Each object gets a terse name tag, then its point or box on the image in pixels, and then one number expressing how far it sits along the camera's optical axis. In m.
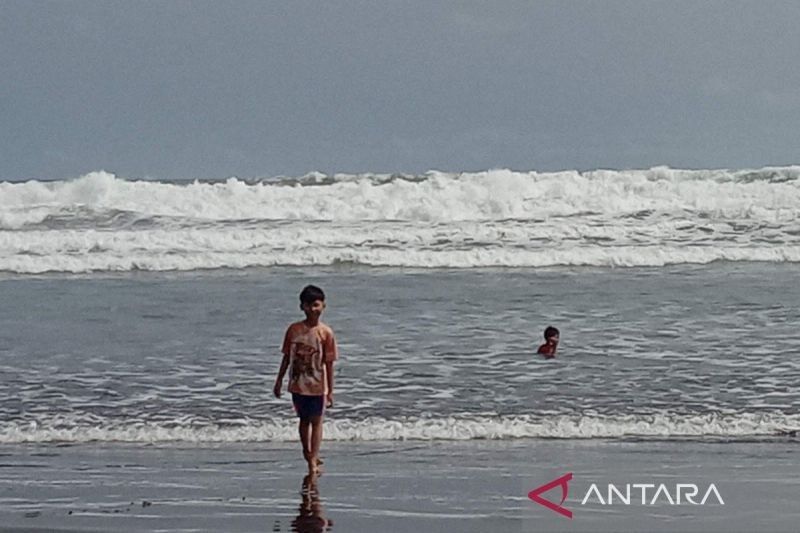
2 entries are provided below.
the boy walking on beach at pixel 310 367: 16.28
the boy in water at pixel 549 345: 24.44
